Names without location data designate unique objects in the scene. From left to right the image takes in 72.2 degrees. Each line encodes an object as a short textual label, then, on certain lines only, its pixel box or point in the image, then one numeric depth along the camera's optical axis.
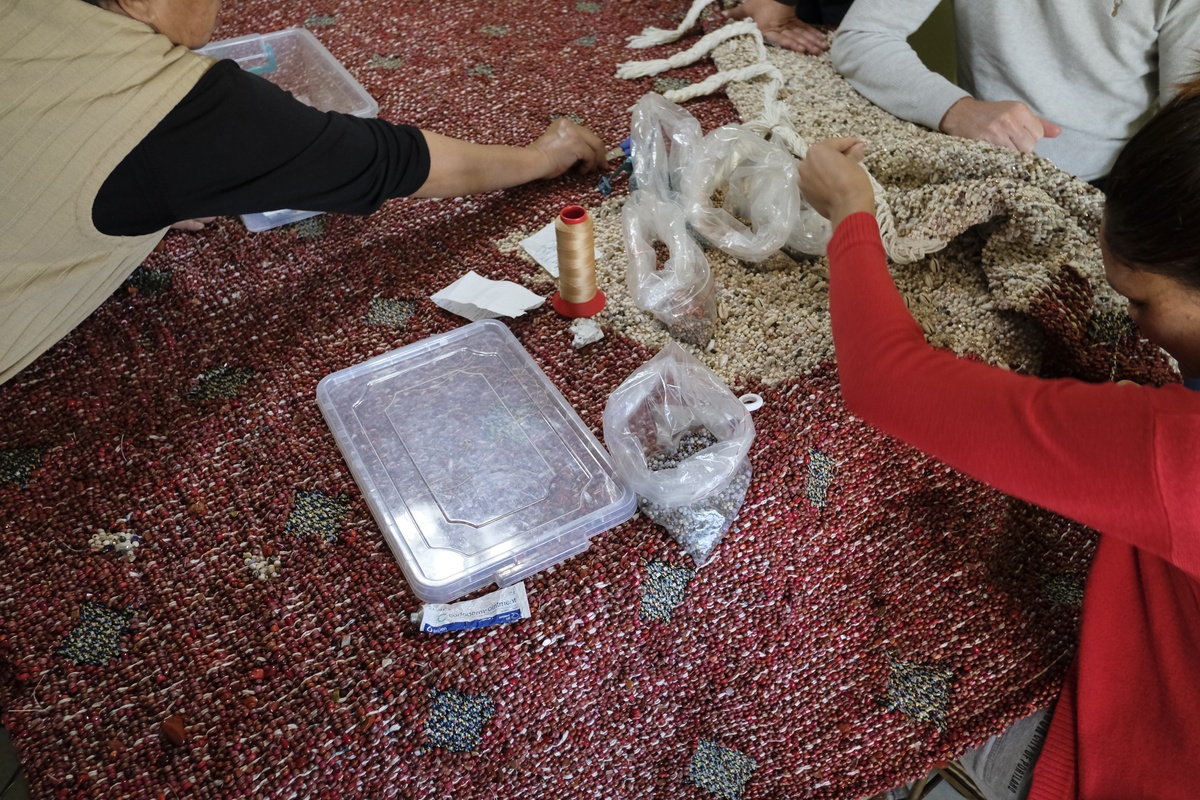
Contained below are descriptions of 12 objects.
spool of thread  1.03
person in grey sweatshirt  1.18
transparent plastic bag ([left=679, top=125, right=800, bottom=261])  1.12
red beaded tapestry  0.77
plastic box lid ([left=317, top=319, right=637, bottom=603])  0.86
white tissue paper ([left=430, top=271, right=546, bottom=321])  1.12
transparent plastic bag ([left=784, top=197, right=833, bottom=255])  1.13
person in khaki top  0.85
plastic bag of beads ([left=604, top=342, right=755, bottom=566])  0.87
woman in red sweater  0.61
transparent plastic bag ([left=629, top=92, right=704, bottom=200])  1.25
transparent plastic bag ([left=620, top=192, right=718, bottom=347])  1.09
